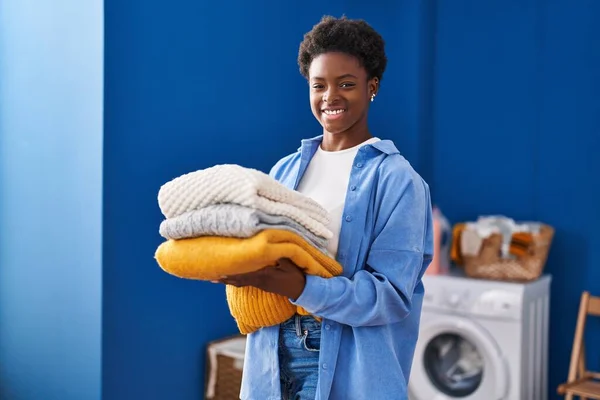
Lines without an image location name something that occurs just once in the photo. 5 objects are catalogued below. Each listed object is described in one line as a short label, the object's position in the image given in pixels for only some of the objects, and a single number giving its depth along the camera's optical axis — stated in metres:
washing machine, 2.63
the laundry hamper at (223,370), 2.46
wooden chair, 2.58
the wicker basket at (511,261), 2.73
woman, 1.10
